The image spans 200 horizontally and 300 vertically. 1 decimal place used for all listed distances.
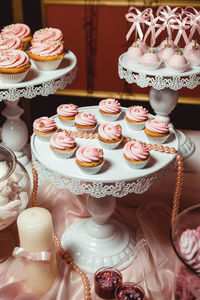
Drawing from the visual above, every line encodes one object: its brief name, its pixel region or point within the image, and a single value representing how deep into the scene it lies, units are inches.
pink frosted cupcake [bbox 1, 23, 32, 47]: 79.8
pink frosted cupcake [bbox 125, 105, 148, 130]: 60.6
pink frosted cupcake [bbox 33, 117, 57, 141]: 58.1
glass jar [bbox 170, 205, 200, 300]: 36.0
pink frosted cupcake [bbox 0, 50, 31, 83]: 65.4
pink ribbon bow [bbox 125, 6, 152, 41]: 77.1
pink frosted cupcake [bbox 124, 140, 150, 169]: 51.3
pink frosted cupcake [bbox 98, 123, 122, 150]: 55.1
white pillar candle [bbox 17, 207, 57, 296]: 50.8
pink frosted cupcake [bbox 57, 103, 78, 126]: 61.5
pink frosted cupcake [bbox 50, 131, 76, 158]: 53.4
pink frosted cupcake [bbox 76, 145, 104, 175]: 50.1
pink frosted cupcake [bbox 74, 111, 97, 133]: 59.4
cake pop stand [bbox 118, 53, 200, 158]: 70.9
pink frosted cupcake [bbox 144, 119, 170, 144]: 56.9
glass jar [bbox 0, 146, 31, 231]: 52.7
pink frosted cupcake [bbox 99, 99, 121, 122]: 62.4
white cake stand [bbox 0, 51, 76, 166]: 66.6
